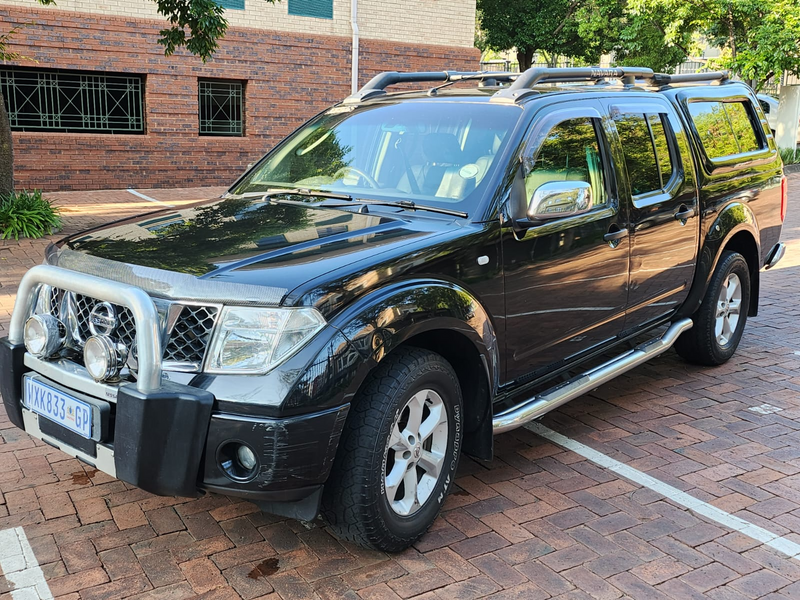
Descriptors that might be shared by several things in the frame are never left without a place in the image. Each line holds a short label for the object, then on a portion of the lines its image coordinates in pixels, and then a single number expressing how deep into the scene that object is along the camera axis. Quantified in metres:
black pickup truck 2.85
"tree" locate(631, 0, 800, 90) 18.81
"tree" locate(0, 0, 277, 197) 9.49
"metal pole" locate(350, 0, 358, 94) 17.14
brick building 14.23
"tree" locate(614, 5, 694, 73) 21.33
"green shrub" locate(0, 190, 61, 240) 9.88
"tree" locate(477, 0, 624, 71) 25.98
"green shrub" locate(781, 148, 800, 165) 20.75
